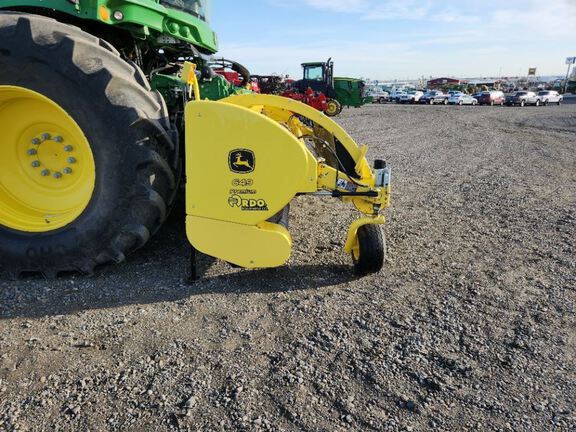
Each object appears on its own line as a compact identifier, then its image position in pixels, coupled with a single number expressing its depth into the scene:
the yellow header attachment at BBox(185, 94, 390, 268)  2.66
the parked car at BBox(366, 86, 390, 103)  37.13
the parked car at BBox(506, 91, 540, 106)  32.84
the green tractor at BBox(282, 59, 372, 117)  21.94
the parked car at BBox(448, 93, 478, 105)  34.38
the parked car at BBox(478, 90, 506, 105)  33.50
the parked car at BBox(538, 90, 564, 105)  34.28
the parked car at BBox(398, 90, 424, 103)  35.69
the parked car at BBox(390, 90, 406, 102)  36.25
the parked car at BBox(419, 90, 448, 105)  34.72
